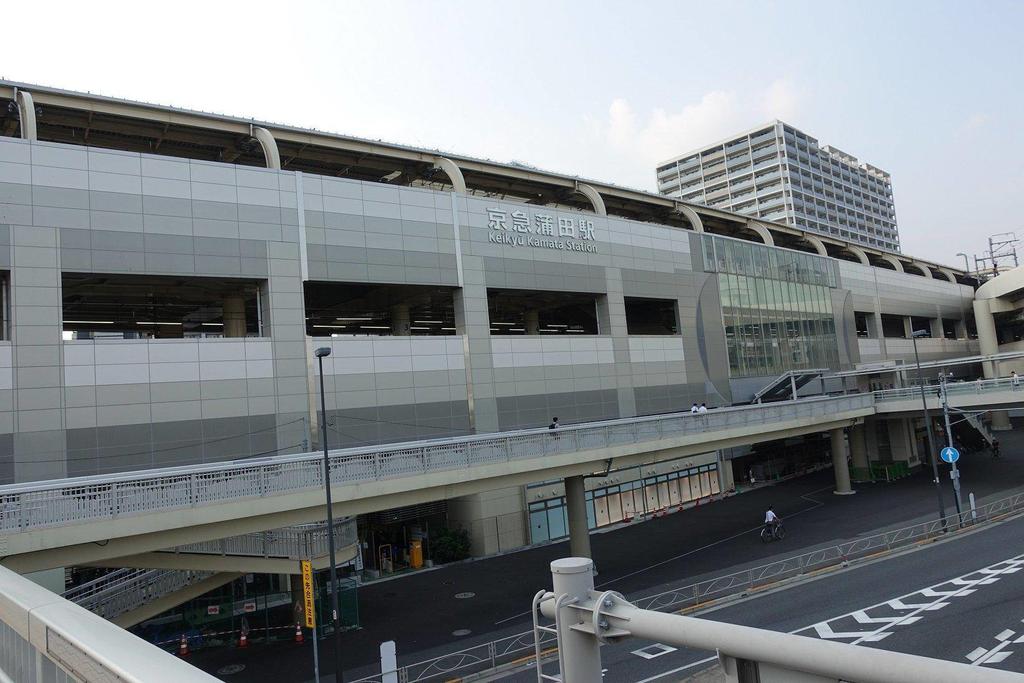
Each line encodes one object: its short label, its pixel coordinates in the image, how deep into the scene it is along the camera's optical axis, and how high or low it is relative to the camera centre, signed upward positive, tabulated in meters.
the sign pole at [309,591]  18.30 -4.79
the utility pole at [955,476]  32.01 -5.58
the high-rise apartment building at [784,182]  120.31 +38.44
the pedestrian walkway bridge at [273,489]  16.08 -1.81
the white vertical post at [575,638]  3.12 -1.09
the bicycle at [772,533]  33.62 -7.43
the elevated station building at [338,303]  25.33 +6.87
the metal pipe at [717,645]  2.07 -0.93
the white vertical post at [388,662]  17.09 -6.15
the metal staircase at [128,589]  21.16 -4.74
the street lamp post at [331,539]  17.23 -3.16
